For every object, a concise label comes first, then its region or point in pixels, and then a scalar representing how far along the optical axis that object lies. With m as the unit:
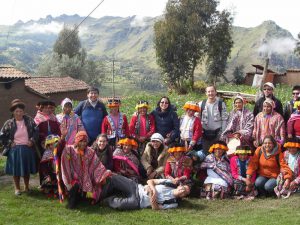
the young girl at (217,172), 7.56
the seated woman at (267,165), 7.29
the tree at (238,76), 43.44
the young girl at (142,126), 8.35
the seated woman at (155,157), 7.64
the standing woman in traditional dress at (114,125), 8.22
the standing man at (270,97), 8.00
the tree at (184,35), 39.03
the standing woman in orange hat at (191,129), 8.09
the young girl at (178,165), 7.41
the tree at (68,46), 61.19
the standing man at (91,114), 8.36
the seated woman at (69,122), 8.08
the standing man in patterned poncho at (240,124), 7.98
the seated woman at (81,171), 6.79
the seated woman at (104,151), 7.25
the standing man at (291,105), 8.14
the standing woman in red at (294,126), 7.57
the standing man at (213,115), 8.27
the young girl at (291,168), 7.19
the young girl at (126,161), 7.55
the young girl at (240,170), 7.51
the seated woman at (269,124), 7.64
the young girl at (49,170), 7.67
